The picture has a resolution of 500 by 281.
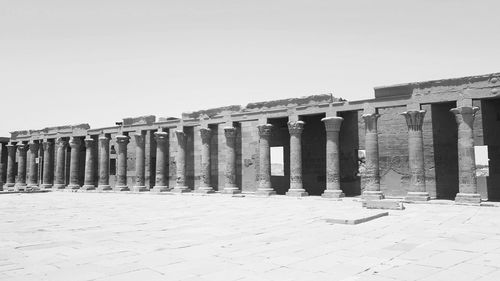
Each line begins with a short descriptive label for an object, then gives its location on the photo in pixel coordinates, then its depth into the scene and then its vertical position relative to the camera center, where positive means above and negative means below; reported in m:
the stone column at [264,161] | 23.17 +0.18
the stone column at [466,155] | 17.27 +0.24
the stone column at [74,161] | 33.06 +0.53
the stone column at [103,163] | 30.89 +0.30
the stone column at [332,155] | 20.78 +0.41
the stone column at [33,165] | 36.31 +0.29
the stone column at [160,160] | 27.97 +0.41
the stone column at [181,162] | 27.10 +0.24
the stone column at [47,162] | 35.28 +0.52
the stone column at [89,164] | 31.79 +0.25
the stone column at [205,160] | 26.00 +0.33
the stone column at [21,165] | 36.91 +0.31
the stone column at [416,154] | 18.48 +0.35
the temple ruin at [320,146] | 18.59 +1.06
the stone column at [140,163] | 29.05 +0.24
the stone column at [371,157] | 19.58 +0.25
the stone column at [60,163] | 33.81 +0.35
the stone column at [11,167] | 37.67 +0.15
